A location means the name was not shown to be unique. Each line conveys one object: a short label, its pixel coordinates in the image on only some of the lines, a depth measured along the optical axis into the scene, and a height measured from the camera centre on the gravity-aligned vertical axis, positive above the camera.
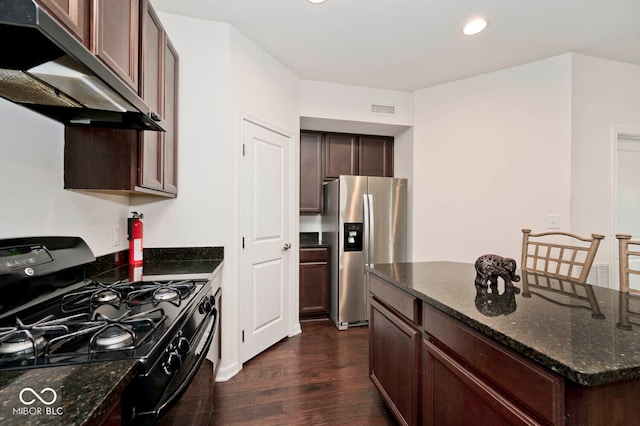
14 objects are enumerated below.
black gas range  0.69 -0.35
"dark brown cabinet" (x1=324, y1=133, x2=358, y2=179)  3.54 +0.73
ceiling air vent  3.32 +1.22
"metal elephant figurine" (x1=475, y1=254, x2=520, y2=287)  1.27 -0.26
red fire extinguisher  1.95 -0.22
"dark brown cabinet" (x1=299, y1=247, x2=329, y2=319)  3.18 -0.79
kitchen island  0.67 -0.41
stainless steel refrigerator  3.09 -0.26
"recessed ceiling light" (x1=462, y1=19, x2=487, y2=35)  2.20 +1.49
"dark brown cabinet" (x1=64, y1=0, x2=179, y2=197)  1.44 +0.31
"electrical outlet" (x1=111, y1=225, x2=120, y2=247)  1.83 -0.16
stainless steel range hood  0.64 +0.42
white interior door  2.32 -0.25
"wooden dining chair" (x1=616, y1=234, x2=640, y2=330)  0.90 -0.34
